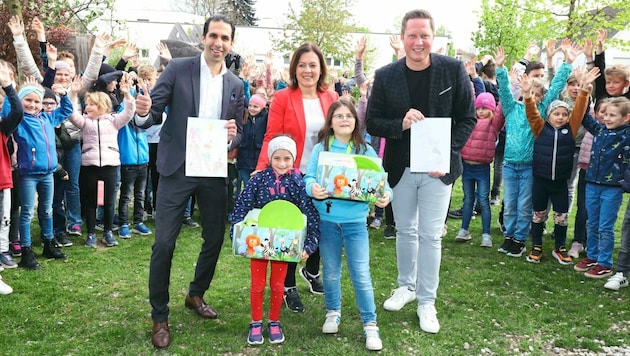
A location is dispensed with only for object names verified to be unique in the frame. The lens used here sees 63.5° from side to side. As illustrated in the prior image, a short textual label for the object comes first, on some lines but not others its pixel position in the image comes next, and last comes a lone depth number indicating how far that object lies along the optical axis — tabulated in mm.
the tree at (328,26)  33906
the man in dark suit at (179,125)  3795
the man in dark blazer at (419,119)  3961
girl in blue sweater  3791
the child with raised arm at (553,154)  5699
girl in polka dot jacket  3818
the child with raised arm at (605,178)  5332
